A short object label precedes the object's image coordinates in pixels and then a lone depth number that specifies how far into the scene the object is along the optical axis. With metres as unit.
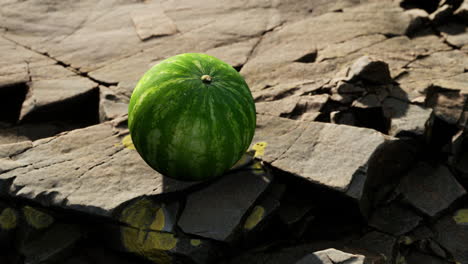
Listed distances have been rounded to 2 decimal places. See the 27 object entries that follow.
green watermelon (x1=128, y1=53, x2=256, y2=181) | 2.61
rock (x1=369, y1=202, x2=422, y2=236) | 3.10
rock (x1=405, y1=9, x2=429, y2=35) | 4.72
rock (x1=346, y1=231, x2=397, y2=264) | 2.82
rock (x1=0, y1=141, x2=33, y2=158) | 3.21
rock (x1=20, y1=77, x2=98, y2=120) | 3.75
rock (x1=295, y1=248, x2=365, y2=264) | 2.62
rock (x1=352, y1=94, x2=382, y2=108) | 3.56
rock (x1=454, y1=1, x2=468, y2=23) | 4.71
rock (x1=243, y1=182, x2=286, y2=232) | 2.84
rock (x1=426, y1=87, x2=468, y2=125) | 3.46
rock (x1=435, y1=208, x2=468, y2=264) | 2.97
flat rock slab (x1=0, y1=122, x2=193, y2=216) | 2.85
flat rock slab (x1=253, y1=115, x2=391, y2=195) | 2.96
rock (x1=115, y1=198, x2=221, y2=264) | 2.71
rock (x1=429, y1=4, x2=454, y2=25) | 4.77
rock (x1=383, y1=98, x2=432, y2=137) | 3.31
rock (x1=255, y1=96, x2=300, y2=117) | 3.60
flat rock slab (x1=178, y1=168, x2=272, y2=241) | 2.74
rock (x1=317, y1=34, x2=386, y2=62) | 4.35
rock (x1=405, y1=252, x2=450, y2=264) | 2.94
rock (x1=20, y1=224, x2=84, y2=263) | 2.78
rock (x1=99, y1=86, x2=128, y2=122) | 3.71
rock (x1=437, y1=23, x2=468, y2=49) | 4.44
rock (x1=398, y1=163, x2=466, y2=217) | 3.20
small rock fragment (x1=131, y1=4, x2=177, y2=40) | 4.90
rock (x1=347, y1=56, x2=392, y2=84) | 3.70
